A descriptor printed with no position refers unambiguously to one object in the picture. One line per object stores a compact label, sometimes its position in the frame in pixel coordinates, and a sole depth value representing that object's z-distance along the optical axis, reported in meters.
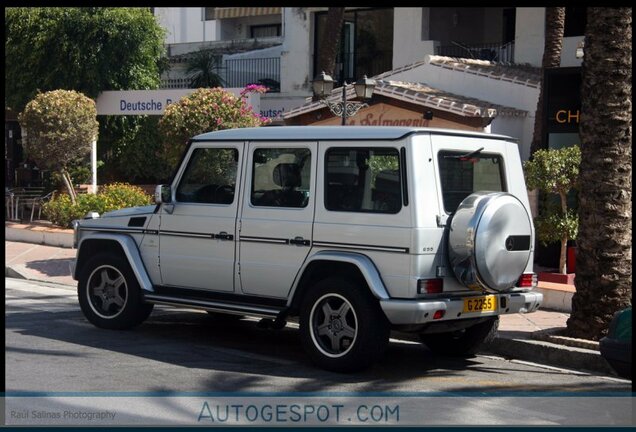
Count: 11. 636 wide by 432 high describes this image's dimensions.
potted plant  13.57
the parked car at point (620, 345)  7.02
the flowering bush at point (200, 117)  15.36
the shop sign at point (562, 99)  16.28
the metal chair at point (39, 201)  22.25
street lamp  16.30
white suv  8.19
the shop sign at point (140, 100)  21.67
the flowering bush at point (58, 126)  19.58
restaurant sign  18.23
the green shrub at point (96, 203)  18.97
